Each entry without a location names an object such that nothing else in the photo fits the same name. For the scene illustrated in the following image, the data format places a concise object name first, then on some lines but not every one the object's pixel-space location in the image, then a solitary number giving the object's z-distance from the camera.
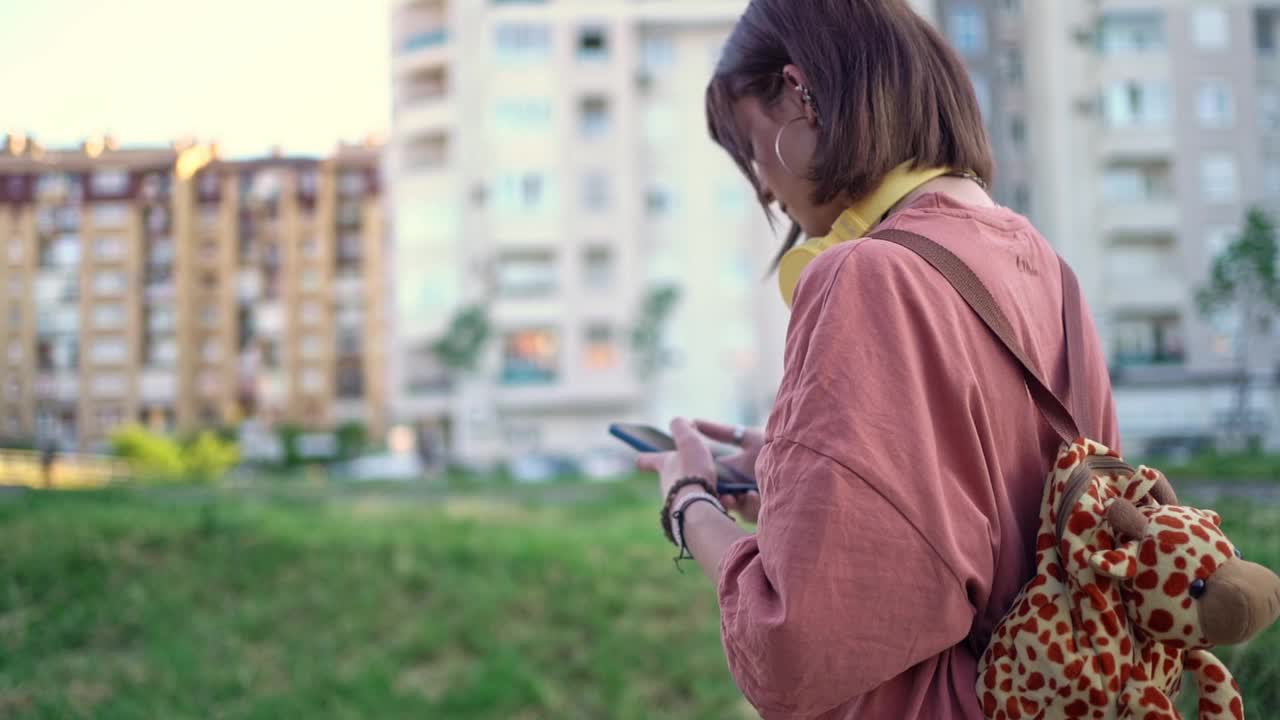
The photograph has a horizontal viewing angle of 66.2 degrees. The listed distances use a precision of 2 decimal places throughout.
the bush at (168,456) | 16.25
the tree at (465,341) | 26.84
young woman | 0.77
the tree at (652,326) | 26.75
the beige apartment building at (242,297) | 30.25
